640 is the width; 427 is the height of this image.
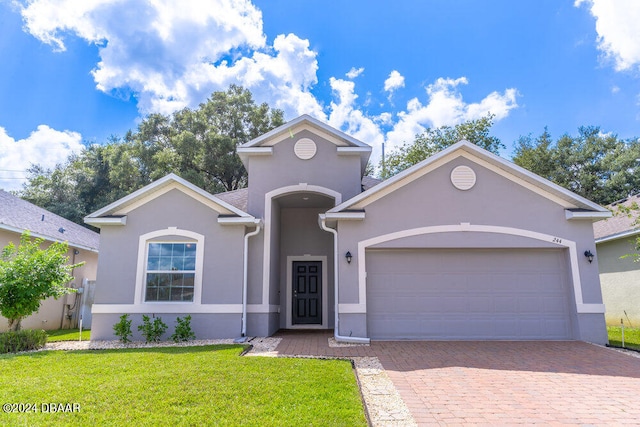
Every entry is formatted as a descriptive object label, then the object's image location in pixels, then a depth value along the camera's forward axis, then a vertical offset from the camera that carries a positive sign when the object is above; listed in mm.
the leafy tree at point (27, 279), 9125 +237
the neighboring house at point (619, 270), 12616 +522
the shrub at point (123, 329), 9875 -1027
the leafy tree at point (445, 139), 29703 +11377
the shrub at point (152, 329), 9992 -1050
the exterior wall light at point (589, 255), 9844 +770
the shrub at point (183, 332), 9961 -1127
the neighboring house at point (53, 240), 12430 +1590
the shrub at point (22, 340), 8703 -1187
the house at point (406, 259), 9914 +741
